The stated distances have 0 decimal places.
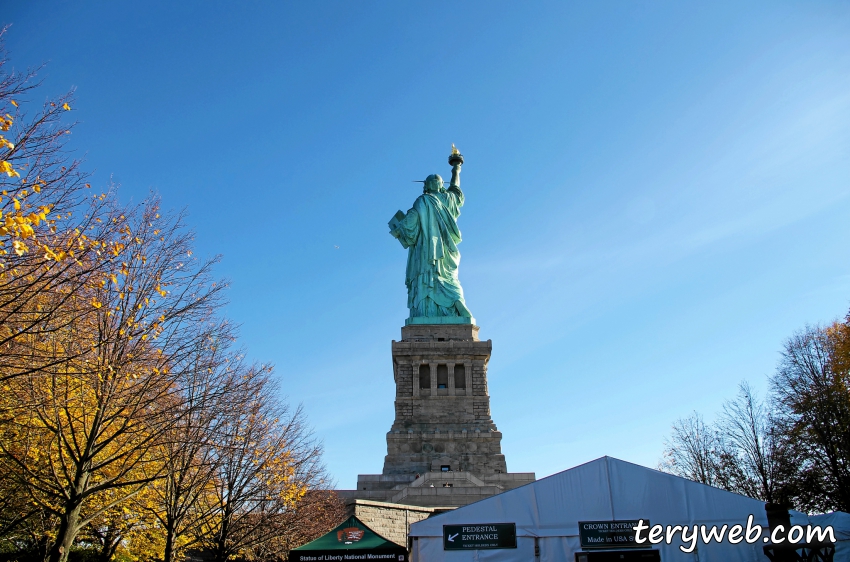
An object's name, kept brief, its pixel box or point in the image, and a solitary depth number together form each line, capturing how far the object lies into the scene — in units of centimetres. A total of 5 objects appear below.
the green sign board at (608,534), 1405
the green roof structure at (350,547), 1303
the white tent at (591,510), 1407
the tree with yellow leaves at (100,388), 1177
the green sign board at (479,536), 1410
